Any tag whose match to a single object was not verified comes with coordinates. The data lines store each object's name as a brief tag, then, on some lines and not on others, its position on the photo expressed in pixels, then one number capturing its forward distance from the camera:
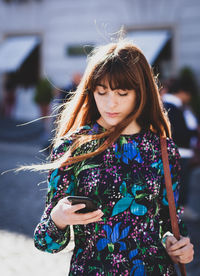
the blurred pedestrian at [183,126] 4.87
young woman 1.55
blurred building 12.67
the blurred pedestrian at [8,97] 15.86
